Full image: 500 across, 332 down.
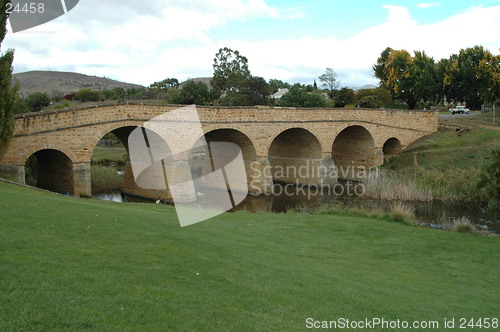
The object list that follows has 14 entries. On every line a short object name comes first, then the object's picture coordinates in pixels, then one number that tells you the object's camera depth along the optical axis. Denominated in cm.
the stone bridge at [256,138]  1980
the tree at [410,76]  5103
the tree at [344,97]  5944
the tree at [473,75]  4847
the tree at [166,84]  10788
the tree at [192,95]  5837
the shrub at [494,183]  1459
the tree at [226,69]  7294
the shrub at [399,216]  1661
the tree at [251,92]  5472
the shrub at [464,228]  1548
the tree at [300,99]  5102
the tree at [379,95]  5619
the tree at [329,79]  9525
